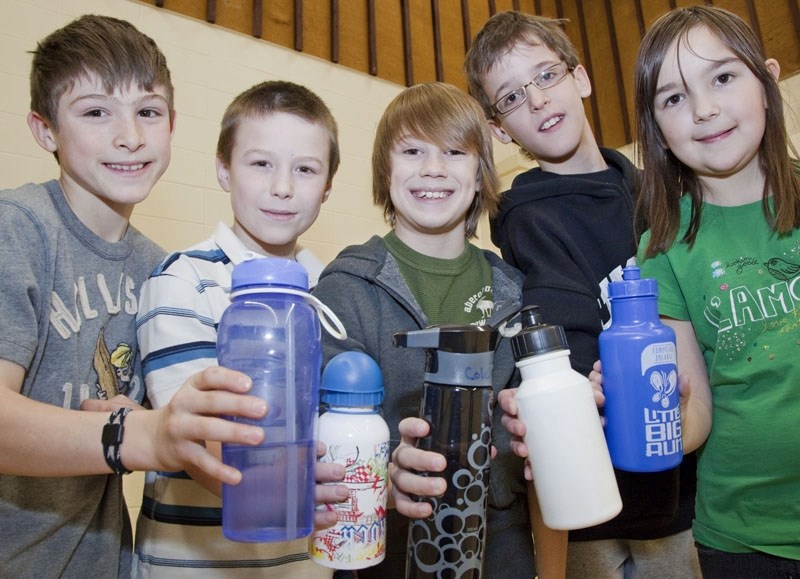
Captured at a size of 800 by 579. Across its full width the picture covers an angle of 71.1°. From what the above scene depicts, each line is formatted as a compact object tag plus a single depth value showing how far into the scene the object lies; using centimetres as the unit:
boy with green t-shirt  84
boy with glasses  90
